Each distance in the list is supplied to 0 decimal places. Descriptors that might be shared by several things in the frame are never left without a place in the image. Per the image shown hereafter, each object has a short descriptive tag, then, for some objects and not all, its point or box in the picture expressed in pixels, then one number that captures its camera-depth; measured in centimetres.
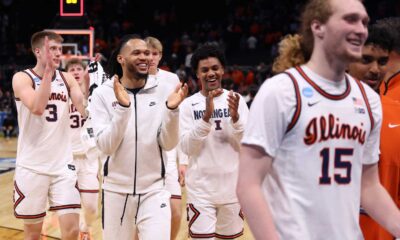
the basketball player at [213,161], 555
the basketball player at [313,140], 268
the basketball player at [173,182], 657
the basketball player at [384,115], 350
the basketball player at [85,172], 746
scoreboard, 1152
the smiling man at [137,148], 487
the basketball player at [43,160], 594
